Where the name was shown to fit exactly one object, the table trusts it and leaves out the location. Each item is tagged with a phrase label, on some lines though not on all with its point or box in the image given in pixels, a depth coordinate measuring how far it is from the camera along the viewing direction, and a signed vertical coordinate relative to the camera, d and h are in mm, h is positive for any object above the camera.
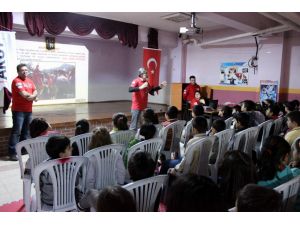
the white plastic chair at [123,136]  2744 -517
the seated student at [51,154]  1854 -493
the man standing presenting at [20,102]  3750 -290
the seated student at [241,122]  3061 -372
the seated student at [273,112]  3869 -320
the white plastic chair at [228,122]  3726 -459
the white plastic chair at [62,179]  1756 -628
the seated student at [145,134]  2547 -444
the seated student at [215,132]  2701 -481
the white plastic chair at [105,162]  2051 -588
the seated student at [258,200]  1133 -449
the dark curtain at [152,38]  7261 +1207
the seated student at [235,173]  1623 -494
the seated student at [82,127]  2871 -450
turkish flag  6863 +525
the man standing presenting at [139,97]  4828 -216
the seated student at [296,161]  1843 -525
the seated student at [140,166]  1662 -483
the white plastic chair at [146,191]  1461 -569
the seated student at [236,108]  4390 -330
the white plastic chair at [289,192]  1406 -537
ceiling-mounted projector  4875 +1009
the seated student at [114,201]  1137 -471
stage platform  4683 -684
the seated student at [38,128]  2695 -445
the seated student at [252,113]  3685 -343
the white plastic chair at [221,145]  2564 -564
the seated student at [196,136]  2246 -442
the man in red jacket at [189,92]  6926 -153
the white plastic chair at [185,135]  3265 -575
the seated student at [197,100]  6604 -322
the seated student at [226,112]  4309 -381
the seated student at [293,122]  2681 -330
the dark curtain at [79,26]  5172 +1163
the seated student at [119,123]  2877 -400
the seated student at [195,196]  1104 -434
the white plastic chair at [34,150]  2314 -584
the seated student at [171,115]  3313 -349
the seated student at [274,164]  1705 -471
